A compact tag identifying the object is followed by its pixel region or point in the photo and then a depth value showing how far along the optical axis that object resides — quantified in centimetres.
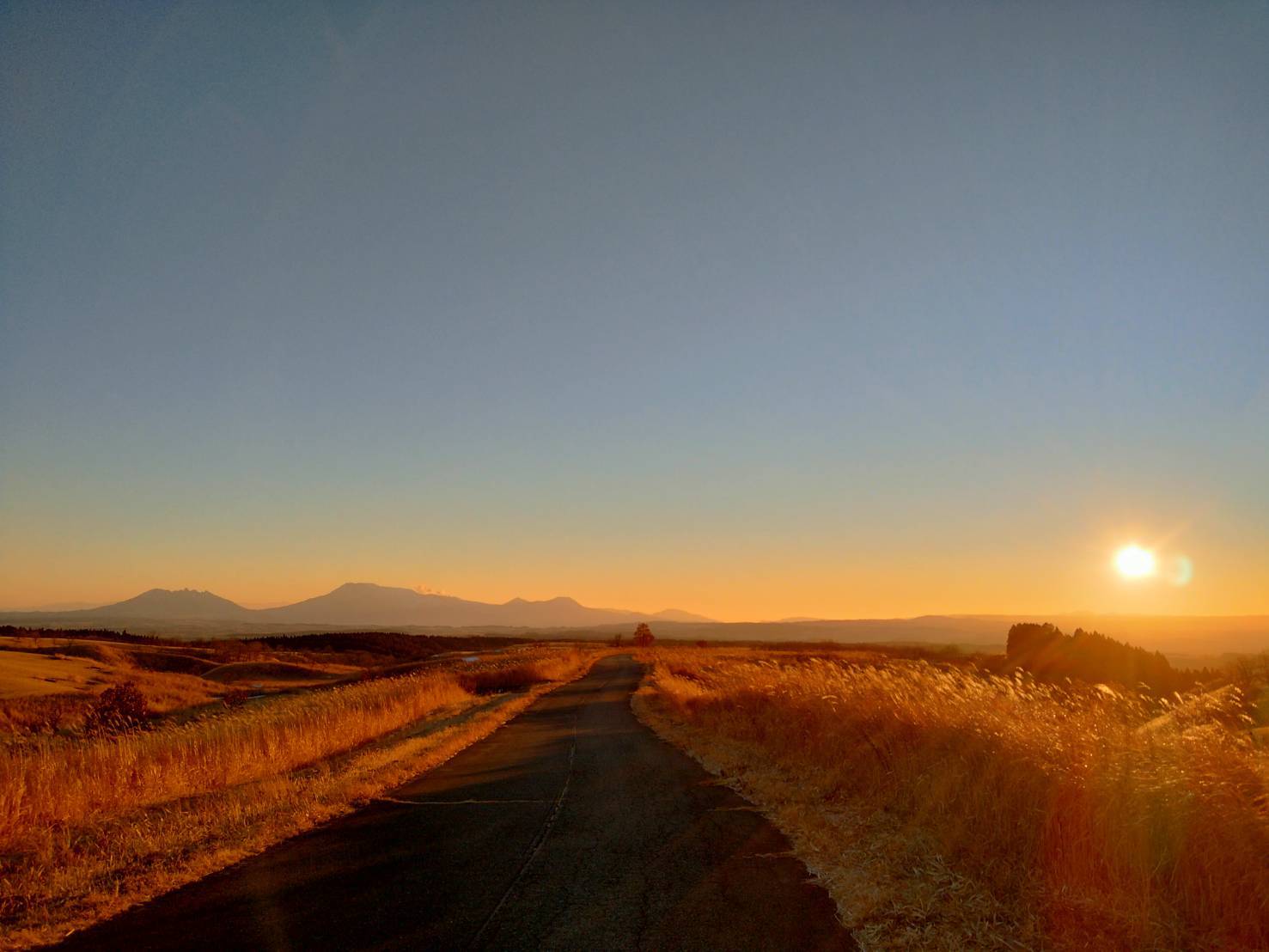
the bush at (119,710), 2855
